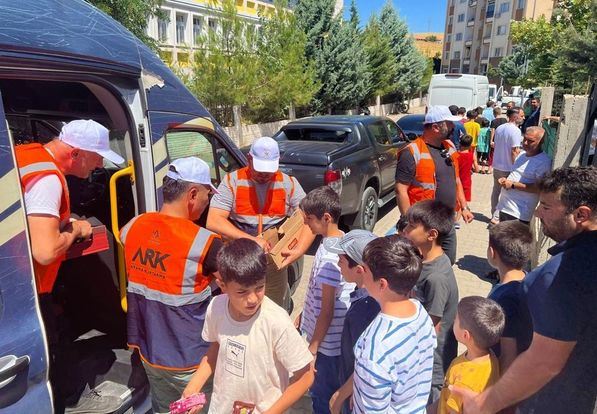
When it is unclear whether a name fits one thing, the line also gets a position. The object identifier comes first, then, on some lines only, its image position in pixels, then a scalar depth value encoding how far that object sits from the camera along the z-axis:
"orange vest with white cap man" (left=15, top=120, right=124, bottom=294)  1.99
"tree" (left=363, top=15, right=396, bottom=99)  24.69
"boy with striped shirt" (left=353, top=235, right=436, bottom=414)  1.81
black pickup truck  6.17
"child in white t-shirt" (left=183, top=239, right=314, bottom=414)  1.87
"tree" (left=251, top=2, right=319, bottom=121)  14.86
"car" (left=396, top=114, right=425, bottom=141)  12.51
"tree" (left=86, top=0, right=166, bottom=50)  9.18
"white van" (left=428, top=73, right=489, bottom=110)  17.67
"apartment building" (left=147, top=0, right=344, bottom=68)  25.85
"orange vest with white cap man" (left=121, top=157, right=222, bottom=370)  2.13
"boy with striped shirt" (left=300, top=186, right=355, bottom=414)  2.46
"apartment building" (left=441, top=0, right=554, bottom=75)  49.16
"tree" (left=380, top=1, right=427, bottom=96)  30.72
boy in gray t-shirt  2.44
